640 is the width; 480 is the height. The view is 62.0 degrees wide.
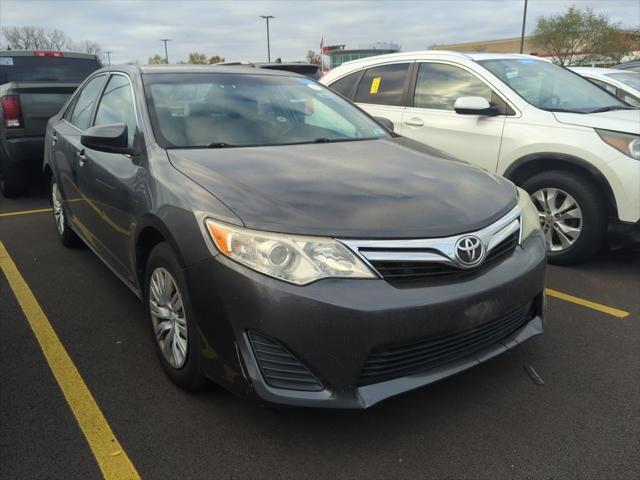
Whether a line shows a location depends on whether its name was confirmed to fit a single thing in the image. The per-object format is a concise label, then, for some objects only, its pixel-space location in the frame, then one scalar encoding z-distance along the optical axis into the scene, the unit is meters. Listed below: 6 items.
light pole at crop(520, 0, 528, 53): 32.78
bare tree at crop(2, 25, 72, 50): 59.84
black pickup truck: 6.33
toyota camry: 1.98
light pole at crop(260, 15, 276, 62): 49.09
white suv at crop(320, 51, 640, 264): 4.07
